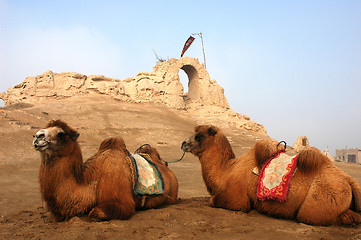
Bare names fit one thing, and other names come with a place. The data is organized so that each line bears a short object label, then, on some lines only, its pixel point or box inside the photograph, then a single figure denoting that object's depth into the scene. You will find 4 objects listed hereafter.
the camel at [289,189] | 4.35
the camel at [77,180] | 4.21
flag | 34.28
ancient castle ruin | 27.92
